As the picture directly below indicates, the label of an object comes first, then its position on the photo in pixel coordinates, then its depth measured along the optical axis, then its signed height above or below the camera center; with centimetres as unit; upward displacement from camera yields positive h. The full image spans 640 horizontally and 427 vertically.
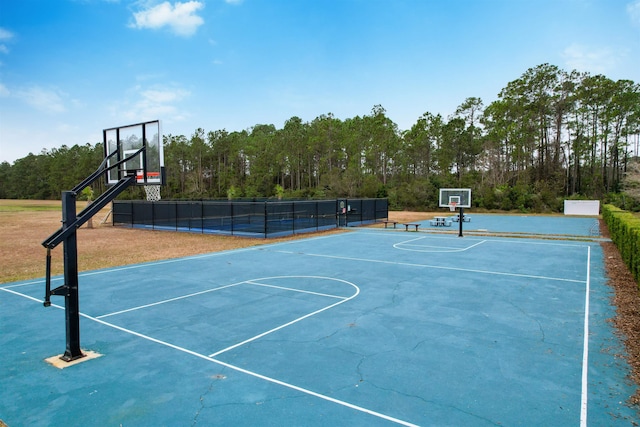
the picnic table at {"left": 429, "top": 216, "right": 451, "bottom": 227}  2902 -178
